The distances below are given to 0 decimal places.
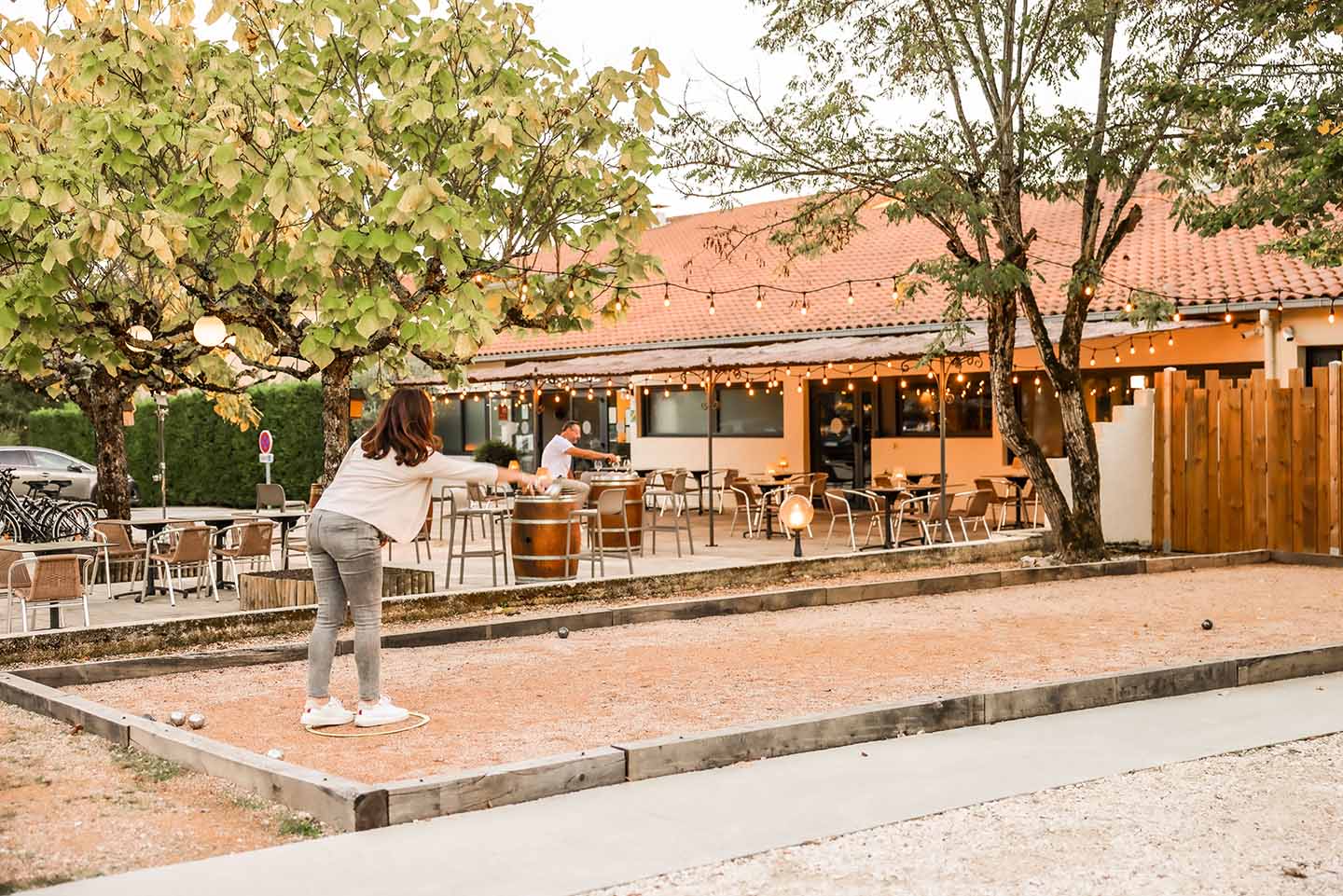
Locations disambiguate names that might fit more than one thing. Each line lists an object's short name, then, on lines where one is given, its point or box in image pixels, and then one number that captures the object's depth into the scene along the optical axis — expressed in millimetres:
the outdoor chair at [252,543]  12234
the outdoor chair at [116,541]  12195
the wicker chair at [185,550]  11695
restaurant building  17062
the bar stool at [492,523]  12444
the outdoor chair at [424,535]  15974
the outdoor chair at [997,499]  16231
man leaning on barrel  15523
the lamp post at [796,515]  14336
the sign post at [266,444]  24028
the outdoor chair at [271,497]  15672
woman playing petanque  6766
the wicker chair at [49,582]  9703
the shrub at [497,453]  24234
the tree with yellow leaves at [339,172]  8602
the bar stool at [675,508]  16162
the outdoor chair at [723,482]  20228
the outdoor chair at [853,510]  16828
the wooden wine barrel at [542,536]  12422
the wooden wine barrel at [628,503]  15039
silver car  25531
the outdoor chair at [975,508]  15281
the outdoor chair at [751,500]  18359
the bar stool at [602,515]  12922
